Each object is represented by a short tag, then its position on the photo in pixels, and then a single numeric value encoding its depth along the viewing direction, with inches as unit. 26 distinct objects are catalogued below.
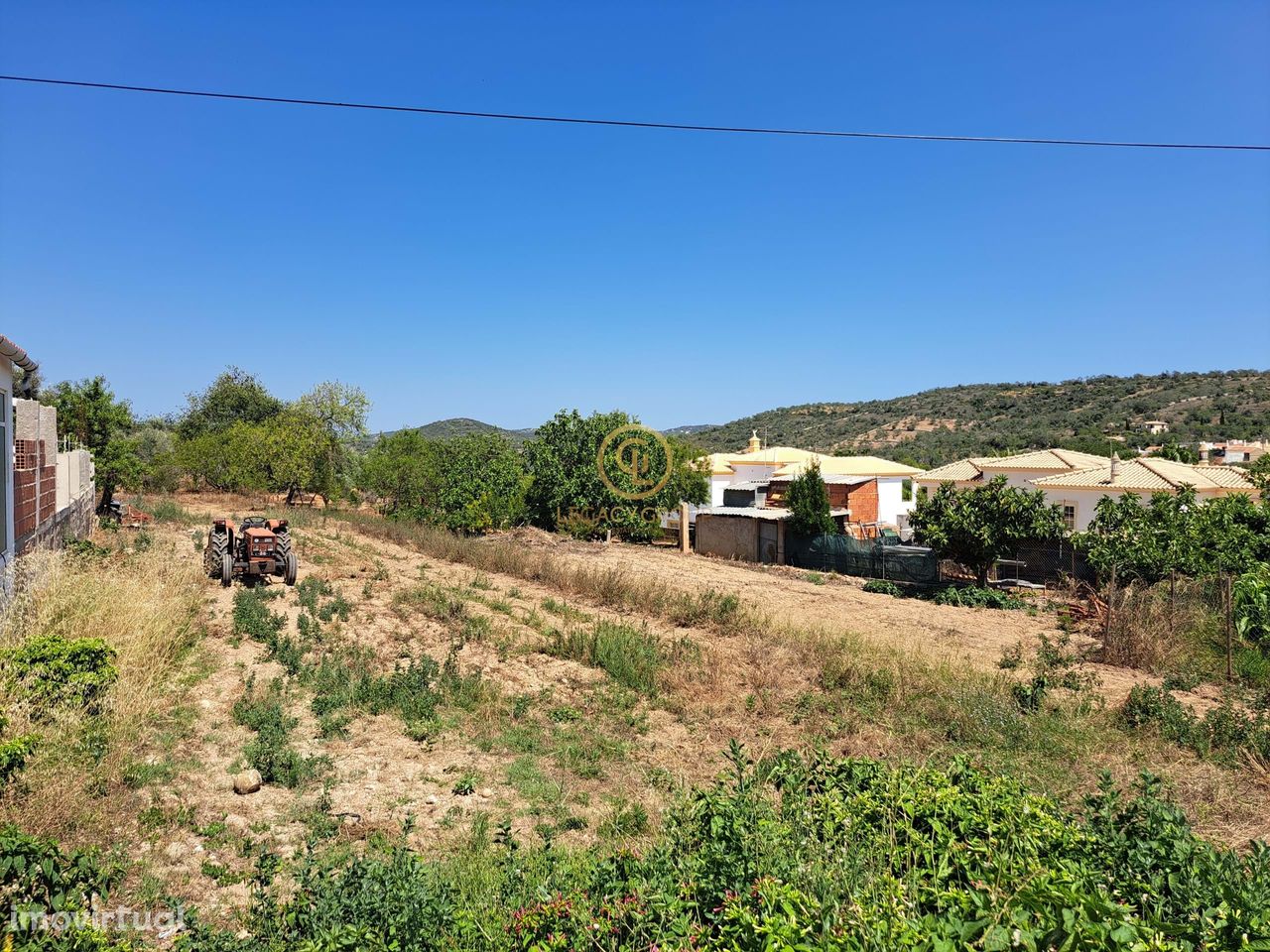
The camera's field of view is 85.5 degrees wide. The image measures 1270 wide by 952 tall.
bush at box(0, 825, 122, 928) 112.4
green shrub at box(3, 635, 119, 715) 228.5
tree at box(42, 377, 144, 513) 856.9
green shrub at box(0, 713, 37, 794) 164.6
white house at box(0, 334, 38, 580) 340.5
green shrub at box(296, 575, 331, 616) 476.4
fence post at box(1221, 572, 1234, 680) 376.5
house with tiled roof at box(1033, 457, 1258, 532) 864.3
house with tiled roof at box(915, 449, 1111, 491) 1102.4
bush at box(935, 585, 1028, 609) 650.8
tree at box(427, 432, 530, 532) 1031.0
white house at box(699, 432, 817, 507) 1512.1
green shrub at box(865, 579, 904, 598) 734.5
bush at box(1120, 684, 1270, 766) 267.4
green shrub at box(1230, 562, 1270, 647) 382.9
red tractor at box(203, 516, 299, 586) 532.7
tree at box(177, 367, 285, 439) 2007.9
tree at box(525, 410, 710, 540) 1104.8
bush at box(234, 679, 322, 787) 238.2
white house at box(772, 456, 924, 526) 1250.6
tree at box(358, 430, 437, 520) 1104.2
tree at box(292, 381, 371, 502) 1524.4
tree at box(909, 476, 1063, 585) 679.1
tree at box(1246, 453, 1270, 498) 696.1
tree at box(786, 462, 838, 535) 923.4
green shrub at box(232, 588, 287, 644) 397.1
